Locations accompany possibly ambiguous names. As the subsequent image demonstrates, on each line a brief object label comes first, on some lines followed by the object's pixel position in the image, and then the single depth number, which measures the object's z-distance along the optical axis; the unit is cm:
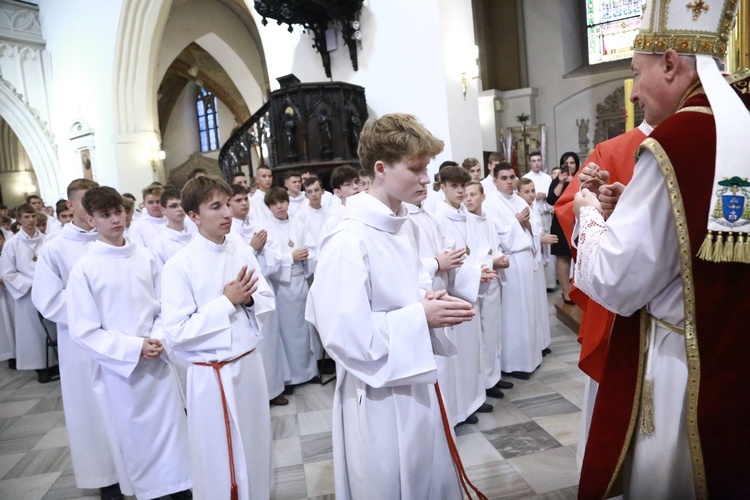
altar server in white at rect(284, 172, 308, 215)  641
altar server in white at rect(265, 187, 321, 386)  525
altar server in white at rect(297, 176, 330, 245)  586
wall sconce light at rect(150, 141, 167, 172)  1426
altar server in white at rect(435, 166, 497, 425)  385
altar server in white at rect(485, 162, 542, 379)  487
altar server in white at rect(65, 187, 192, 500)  296
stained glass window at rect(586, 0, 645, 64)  1434
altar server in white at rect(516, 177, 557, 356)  515
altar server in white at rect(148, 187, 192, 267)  454
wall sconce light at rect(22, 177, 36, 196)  2177
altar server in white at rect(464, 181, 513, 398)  448
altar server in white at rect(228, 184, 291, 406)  464
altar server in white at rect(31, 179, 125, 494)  339
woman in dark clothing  686
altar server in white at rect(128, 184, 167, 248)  517
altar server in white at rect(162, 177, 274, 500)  257
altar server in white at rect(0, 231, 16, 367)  709
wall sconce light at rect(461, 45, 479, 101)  873
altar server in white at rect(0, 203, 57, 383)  651
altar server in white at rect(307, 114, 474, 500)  171
